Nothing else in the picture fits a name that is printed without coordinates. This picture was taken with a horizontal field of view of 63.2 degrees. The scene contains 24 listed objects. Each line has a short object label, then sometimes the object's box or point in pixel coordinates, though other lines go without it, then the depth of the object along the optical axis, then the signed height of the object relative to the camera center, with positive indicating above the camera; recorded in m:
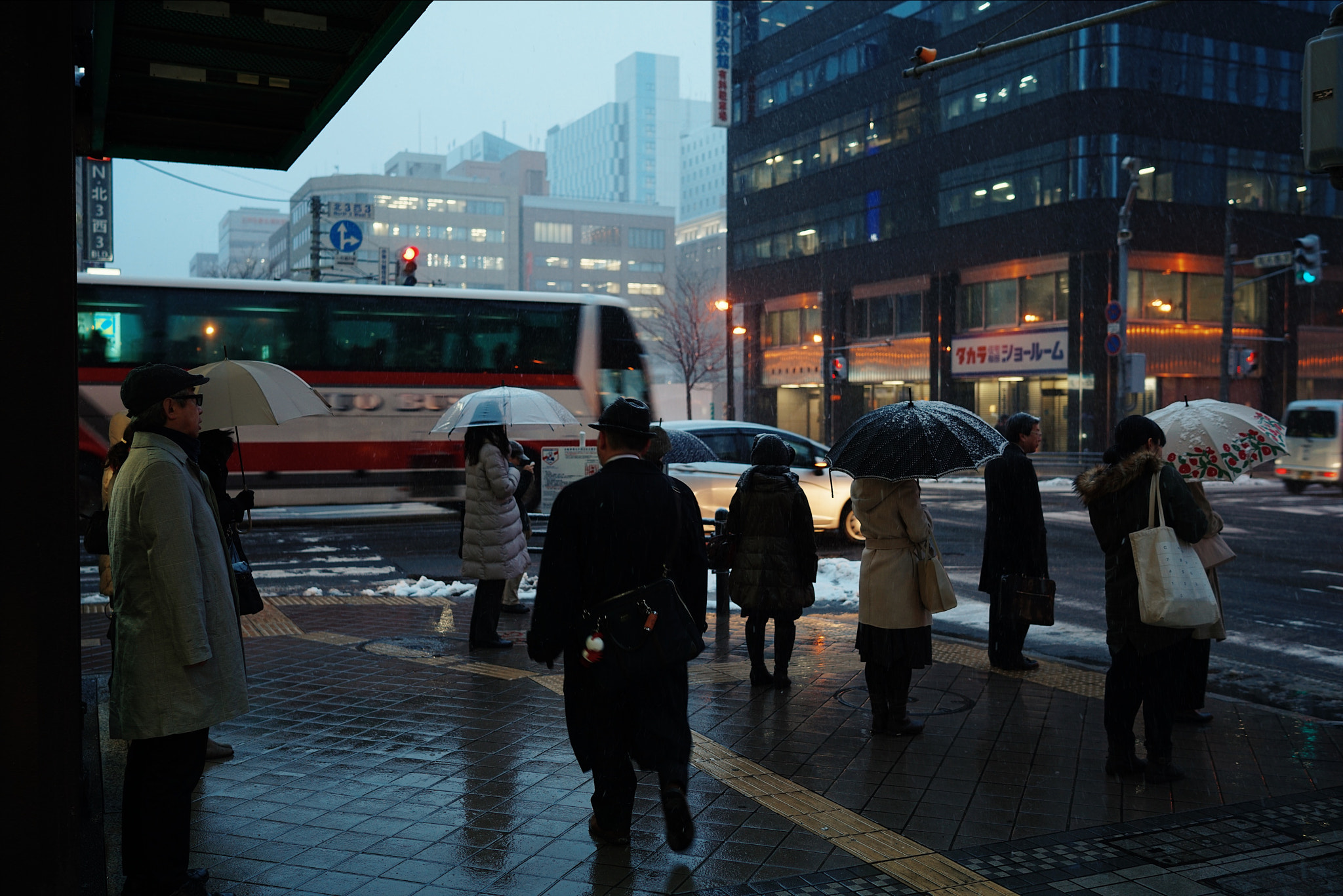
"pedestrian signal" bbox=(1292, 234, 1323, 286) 25.45 +3.45
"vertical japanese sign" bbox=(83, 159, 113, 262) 28.23 +5.16
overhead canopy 5.32 +1.88
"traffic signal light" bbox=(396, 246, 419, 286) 20.53 +2.73
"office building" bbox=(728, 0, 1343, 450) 35.69 +7.19
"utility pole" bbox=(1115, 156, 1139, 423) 26.12 +3.02
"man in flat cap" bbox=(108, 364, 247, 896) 3.77 -0.80
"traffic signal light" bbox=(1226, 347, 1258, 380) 30.38 +1.24
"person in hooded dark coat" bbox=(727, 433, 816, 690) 7.11 -0.95
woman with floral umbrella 5.95 -0.25
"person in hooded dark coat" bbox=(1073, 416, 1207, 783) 5.29 -1.02
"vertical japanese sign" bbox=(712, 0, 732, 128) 50.78 +16.17
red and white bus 16.45 +0.85
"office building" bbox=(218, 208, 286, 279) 165.50 +27.39
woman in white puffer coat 8.34 -0.95
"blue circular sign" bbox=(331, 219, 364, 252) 24.80 +3.92
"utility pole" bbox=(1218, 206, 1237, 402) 29.73 +2.87
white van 23.67 -0.85
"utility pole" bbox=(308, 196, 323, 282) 24.55 +4.25
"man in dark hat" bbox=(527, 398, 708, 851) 4.24 -0.71
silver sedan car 15.02 -0.94
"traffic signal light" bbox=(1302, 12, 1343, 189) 5.46 +1.52
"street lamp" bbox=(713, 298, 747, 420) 48.83 +0.26
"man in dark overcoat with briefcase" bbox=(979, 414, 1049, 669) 7.51 -0.83
